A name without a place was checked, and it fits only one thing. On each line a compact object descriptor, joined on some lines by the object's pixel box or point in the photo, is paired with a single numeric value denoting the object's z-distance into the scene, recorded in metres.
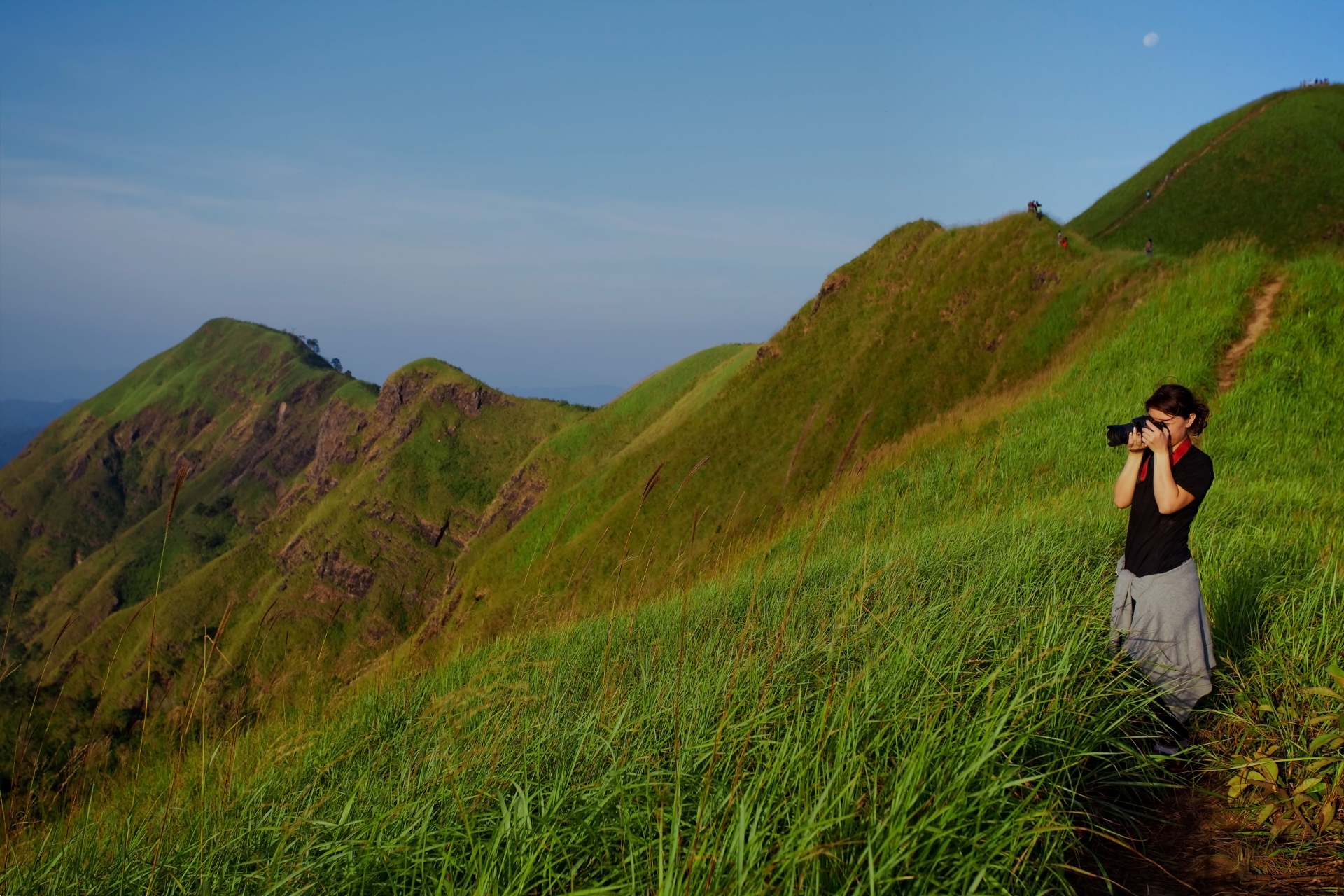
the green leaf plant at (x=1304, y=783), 3.73
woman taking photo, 4.50
